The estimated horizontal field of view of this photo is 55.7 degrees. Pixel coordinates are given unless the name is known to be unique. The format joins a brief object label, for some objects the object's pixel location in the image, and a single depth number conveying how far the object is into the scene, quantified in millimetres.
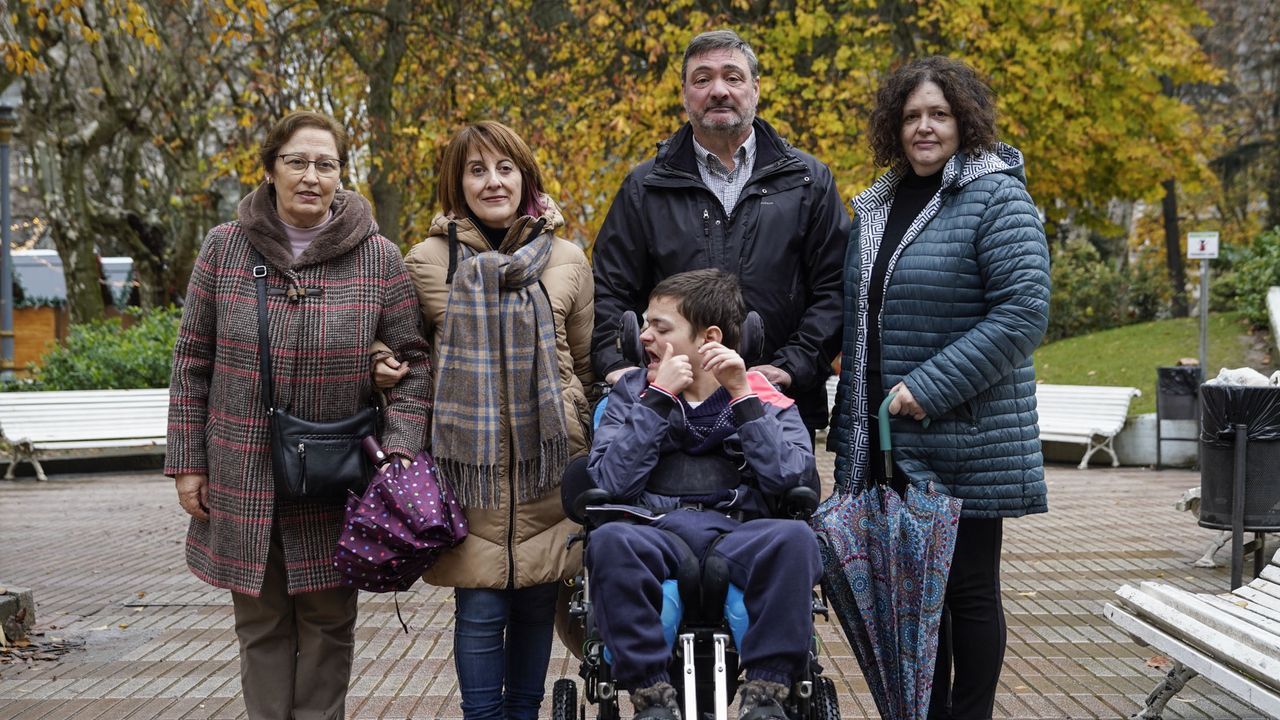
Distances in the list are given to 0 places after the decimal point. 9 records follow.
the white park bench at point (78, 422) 14367
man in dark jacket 4027
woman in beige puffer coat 3705
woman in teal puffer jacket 3658
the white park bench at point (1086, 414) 14469
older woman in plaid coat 3754
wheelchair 3064
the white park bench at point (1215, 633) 3719
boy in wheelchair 3049
